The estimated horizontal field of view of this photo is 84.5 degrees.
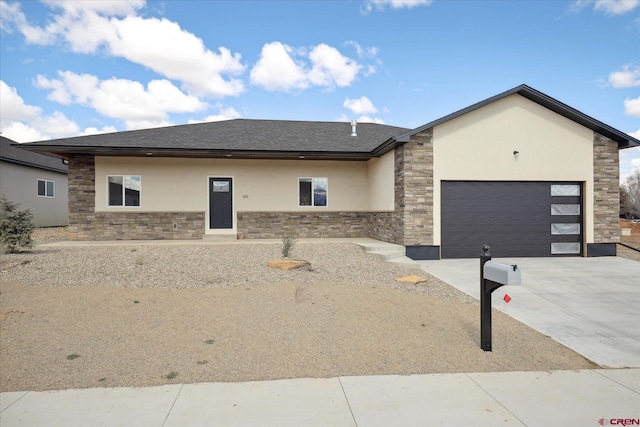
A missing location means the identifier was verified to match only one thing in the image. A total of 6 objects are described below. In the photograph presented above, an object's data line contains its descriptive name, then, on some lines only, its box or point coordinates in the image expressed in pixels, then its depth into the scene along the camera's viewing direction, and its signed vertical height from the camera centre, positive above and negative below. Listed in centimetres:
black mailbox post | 407 -90
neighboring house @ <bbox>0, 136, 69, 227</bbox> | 1928 +164
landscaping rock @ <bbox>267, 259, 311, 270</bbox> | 788 -120
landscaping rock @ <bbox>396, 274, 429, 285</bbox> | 751 -148
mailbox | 392 -72
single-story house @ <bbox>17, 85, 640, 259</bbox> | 1113 +101
